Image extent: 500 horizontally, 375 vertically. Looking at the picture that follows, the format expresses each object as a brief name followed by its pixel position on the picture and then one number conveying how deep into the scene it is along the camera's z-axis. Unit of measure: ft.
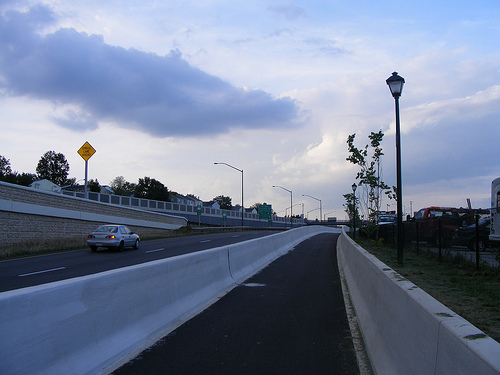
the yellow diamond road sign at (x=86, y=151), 105.40
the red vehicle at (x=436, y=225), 46.33
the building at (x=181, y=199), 409.90
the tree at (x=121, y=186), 437.87
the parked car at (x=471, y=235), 49.30
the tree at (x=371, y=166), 67.62
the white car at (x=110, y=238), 76.38
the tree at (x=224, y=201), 603.06
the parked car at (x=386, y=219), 107.14
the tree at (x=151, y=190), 354.33
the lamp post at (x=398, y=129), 44.29
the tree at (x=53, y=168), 378.94
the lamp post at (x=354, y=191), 109.22
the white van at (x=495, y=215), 48.19
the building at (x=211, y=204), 477.36
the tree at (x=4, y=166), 344.08
